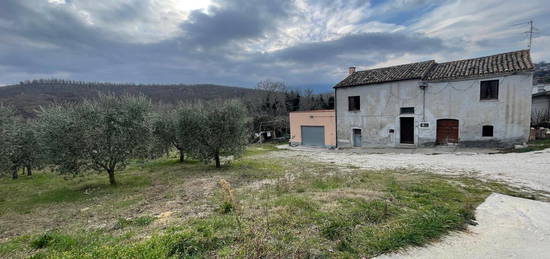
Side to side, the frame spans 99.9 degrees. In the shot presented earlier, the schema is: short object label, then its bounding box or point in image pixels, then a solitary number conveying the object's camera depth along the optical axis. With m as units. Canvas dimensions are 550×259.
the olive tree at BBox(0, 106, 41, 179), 9.37
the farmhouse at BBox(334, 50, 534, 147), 15.15
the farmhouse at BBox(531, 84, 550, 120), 19.98
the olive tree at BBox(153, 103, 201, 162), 13.20
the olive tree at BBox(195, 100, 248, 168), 12.88
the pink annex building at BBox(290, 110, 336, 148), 23.88
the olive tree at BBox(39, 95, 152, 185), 8.85
